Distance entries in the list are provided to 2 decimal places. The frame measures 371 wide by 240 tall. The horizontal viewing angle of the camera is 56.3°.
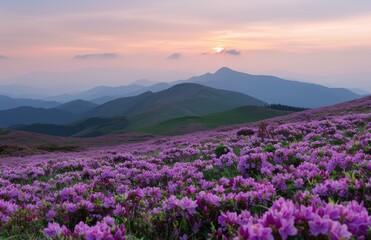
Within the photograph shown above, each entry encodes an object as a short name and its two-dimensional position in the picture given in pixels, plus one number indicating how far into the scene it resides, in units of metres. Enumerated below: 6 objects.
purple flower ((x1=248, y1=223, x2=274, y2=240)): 2.50
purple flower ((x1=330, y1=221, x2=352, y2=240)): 2.46
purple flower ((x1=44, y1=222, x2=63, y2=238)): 3.68
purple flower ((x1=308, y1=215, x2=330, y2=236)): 2.55
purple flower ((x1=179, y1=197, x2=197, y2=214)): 4.23
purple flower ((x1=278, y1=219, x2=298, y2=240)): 2.58
